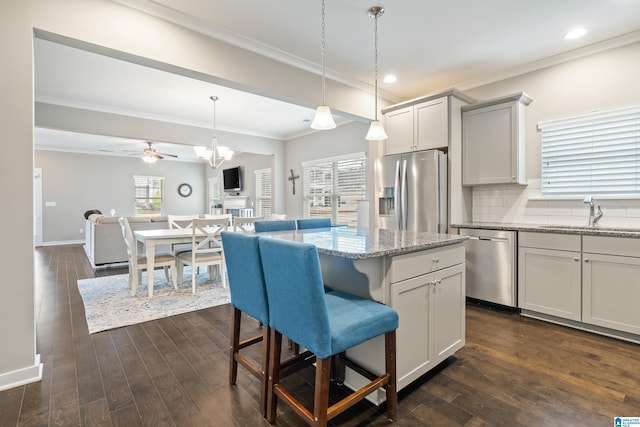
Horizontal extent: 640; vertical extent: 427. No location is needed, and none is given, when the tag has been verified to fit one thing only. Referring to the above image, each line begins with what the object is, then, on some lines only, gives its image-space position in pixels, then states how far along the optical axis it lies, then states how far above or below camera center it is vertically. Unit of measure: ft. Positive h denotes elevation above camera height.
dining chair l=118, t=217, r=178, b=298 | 12.66 -2.14
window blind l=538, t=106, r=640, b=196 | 9.33 +1.78
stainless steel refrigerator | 11.32 +0.74
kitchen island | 5.45 -1.48
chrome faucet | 9.58 -0.15
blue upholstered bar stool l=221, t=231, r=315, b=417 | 5.41 -1.63
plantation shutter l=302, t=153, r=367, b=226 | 17.72 +1.45
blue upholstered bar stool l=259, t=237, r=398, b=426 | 4.37 -1.74
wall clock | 34.37 +2.44
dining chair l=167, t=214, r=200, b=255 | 15.70 -0.64
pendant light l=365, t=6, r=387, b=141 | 8.05 +2.19
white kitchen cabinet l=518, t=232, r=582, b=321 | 8.90 -2.00
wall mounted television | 28.14 +2.99
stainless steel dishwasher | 10.12 -1.94
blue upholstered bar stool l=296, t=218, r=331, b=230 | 9.69 -0.42
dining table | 12.55 -1.13
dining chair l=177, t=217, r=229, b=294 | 12.98 -1.73
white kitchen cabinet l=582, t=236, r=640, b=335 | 7.97 -2.01
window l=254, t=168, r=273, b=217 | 25.37 +1.56
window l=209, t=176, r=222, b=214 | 33.76 +1.99
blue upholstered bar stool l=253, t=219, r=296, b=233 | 8.85 -0.44
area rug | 10.18 -3.46
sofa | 18.03 -1.57
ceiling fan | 21.43 +4.00
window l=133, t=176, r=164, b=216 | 31.78 +1.76
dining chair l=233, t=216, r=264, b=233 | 14.05 -0.47
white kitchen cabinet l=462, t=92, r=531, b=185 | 10.68 +2.48
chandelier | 16.55 +3.27
